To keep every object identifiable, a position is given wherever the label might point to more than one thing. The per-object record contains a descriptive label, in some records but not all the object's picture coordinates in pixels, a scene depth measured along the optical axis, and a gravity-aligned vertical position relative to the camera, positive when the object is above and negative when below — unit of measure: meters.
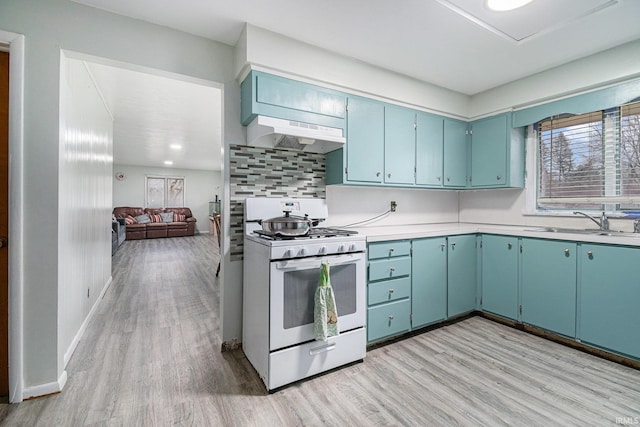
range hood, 2.05 +0.58
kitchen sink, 2.29 -0.15
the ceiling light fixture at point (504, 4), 1.84 +1.35
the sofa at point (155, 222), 9.15 -0.32
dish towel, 1.89 -0.64
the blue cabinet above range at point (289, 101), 2.16 +0.89
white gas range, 1.82 -0.60
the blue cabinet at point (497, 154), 3.09 +0.66
